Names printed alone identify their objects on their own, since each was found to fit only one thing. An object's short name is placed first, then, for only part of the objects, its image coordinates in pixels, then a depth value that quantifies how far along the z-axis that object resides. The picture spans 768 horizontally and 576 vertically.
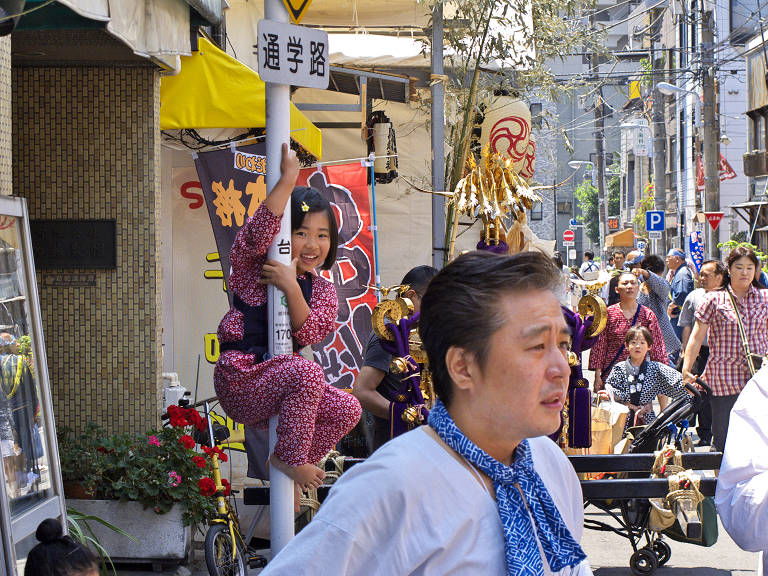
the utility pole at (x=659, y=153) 31.48
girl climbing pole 4.28
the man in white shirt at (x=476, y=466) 1.96
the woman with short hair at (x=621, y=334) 9.16
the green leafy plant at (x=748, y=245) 19.58
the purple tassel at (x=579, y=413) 5.32
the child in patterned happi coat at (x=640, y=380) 8.45
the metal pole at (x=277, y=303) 4.38
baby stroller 6.91
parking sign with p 29.48
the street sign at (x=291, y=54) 4.54
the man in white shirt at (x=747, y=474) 3.03
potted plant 6.27
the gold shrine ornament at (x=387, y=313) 5.15
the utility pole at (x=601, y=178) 43.22
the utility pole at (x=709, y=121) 23.52
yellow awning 7.81
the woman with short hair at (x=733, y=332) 9.04
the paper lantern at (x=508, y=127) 14.18
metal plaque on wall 6.73
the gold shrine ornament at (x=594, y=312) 5.16
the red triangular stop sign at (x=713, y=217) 23.86
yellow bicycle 5.80
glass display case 4.42
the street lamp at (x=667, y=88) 29.38
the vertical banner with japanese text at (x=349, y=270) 8.83
